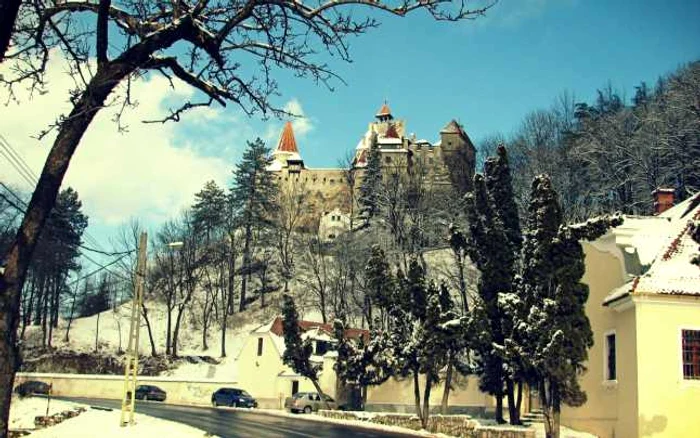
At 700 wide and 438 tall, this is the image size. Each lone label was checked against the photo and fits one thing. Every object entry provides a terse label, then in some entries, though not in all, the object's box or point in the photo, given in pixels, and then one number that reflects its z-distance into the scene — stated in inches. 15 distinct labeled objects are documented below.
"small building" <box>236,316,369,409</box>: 1861.5
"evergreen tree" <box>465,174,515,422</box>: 1126.4
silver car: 1642.5
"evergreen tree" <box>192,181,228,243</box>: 3011.8
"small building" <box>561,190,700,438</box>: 803.4
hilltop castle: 3169.3
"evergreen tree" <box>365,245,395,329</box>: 1329.0
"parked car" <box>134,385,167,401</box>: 1931.6
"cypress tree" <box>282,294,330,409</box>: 1638.8
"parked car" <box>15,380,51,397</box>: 1560.4
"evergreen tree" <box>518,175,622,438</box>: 861.2
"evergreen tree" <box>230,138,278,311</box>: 2979.8
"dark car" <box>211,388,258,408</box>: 1804.9
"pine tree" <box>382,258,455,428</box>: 1173.1
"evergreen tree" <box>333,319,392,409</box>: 1498.5
